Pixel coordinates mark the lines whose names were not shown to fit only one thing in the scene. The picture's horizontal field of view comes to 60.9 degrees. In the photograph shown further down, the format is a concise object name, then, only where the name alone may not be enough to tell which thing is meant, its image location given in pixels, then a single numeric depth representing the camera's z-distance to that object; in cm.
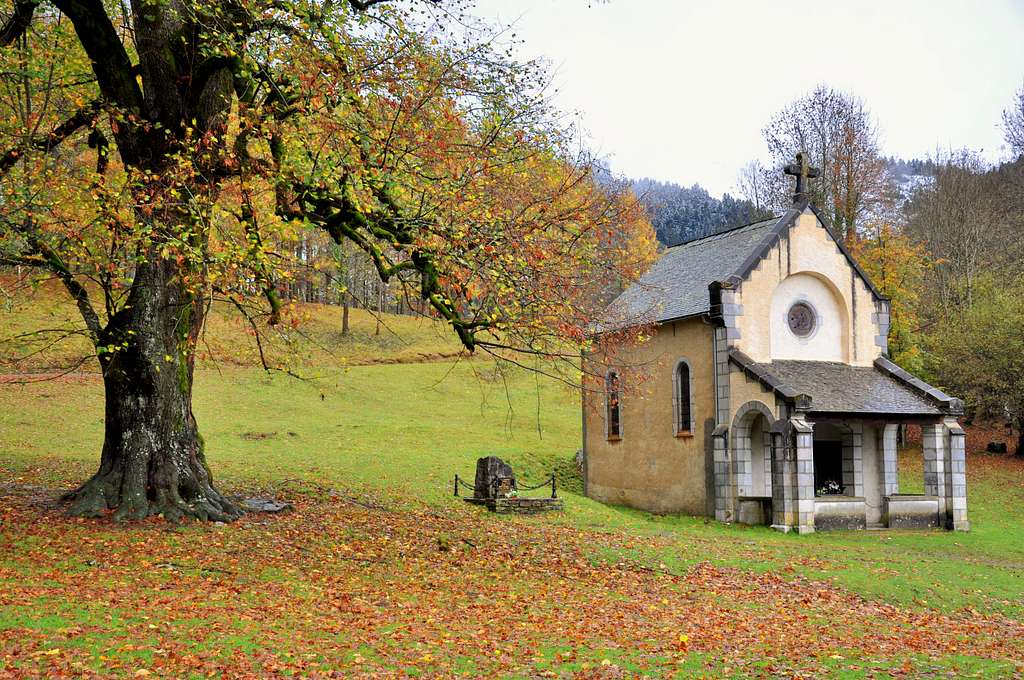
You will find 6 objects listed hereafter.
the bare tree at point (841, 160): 4038
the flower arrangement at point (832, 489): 2492
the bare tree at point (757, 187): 4427
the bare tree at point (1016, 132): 4556
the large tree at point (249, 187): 1316
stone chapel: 2330
